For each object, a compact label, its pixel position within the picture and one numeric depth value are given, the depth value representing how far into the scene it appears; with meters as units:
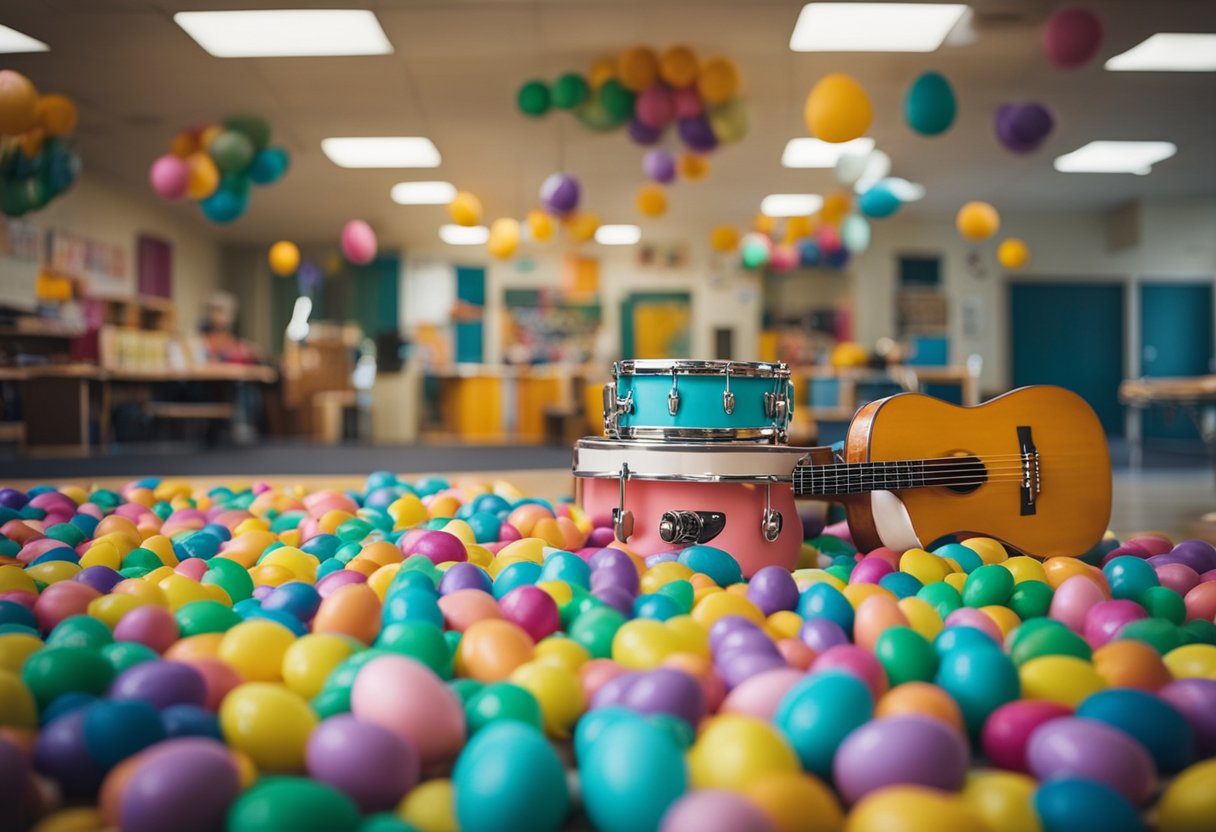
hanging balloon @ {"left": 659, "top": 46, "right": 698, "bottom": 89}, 4.76
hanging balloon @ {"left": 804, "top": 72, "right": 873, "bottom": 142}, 4.31
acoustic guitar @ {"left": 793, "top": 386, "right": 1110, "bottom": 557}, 1.80
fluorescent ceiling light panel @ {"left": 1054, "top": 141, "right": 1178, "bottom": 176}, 7.39
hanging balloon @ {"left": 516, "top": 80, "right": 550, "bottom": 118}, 5.02
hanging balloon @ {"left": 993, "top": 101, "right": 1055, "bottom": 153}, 4.95
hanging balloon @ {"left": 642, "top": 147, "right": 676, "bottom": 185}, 5.75
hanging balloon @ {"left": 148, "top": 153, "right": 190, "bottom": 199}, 5.11
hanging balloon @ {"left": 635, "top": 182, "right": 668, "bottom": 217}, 6.46
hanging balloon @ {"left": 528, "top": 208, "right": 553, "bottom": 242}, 6.76
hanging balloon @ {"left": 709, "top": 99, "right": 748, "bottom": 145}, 5.00
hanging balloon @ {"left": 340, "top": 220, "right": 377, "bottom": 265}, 7.45
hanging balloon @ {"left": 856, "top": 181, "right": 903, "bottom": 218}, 6.05
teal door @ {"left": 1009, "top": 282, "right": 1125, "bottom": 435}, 10.29
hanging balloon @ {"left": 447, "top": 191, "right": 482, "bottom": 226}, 6.44
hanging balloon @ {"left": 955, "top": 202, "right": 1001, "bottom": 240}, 6.69
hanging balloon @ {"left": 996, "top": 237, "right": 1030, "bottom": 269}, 7.65
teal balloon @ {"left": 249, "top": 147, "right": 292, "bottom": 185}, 5.68
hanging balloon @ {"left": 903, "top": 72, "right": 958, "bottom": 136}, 4.48
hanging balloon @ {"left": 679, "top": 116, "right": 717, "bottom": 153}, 4.98
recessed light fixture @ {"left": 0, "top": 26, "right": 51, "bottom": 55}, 4.91
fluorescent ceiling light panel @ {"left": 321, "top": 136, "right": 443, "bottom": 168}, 7.02
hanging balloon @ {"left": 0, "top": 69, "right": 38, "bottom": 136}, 3.95
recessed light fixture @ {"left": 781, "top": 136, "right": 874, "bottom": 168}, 6.83
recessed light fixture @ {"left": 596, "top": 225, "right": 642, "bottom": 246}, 10.31
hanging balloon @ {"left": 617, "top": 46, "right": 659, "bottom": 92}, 4.78
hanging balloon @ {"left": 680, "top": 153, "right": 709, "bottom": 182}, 5.77
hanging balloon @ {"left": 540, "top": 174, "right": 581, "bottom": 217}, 5.71
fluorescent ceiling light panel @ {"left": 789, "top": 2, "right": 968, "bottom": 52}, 4.63
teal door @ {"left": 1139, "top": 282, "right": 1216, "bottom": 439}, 10.05
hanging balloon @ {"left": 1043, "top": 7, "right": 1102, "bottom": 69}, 4.10
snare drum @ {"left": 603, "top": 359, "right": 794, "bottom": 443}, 1.83
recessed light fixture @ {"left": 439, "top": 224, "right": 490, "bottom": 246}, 10.33
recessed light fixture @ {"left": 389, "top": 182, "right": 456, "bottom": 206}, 8.47
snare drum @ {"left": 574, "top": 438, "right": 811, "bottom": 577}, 1.74
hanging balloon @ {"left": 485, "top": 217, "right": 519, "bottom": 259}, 6.91
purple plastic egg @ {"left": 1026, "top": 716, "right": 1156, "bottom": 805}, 0.81
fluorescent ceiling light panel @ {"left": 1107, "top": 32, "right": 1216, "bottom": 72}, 5.12
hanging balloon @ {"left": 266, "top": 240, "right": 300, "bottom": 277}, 7.88
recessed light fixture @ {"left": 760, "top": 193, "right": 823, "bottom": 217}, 8.71
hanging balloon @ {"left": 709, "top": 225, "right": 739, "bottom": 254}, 8.12
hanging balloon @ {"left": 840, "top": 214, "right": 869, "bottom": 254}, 7.40
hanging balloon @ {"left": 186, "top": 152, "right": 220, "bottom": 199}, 5.25
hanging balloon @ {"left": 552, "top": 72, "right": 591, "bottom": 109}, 4.96
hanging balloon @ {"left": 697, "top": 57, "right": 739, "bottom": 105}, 4.78
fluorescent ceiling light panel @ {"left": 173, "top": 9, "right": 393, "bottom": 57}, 4.71
